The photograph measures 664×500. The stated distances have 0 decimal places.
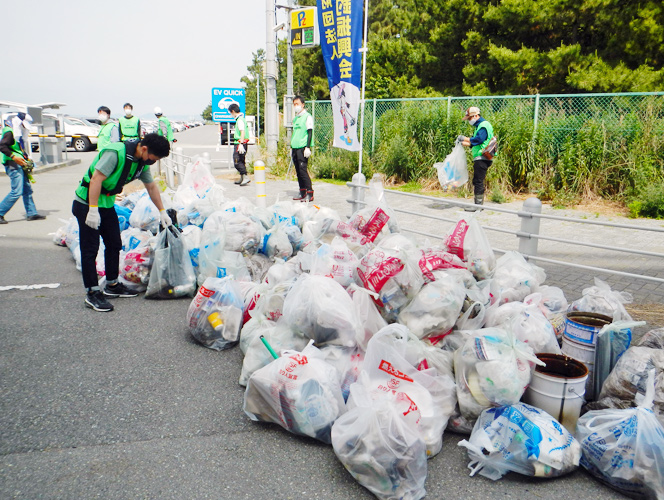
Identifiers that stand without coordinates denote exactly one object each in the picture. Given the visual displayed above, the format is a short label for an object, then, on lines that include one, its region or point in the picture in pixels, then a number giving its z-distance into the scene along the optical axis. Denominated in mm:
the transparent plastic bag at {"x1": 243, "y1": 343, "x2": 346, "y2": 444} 2893
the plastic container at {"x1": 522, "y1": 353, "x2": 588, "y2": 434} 2852
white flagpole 6556
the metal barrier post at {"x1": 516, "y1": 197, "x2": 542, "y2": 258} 5074
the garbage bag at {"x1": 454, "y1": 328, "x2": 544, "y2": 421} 2850
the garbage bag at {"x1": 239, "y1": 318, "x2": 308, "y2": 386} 3453
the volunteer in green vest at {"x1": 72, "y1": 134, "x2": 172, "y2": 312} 4480
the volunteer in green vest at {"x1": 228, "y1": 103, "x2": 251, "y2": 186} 12570
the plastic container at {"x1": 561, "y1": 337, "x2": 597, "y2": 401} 3256
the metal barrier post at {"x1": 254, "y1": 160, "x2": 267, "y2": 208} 7594
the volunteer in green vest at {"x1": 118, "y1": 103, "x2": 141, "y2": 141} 10218
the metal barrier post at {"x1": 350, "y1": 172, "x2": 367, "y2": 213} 6617
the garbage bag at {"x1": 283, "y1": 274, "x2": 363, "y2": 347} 3340
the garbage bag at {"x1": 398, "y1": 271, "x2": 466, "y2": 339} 3383
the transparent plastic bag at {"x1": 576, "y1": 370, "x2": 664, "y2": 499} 2426
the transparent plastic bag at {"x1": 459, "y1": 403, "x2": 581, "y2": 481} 2600
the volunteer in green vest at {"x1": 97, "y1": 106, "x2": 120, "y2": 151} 9547
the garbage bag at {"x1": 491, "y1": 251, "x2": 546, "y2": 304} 4199
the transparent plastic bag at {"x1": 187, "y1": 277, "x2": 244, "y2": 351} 4105
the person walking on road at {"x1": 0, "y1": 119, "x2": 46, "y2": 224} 8344
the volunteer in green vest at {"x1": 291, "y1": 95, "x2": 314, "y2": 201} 9797
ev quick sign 15360
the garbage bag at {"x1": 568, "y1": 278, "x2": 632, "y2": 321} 3707
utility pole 14609
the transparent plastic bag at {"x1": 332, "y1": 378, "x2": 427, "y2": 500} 2459
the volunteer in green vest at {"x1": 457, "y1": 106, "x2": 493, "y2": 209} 8734
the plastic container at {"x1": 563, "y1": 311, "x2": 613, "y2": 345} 3275
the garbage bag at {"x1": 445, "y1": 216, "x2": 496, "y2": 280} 4129
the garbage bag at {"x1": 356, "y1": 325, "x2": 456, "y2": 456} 2811
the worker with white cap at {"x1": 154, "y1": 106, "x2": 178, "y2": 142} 12750
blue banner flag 6871
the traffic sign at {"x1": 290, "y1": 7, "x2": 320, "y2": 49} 13664
